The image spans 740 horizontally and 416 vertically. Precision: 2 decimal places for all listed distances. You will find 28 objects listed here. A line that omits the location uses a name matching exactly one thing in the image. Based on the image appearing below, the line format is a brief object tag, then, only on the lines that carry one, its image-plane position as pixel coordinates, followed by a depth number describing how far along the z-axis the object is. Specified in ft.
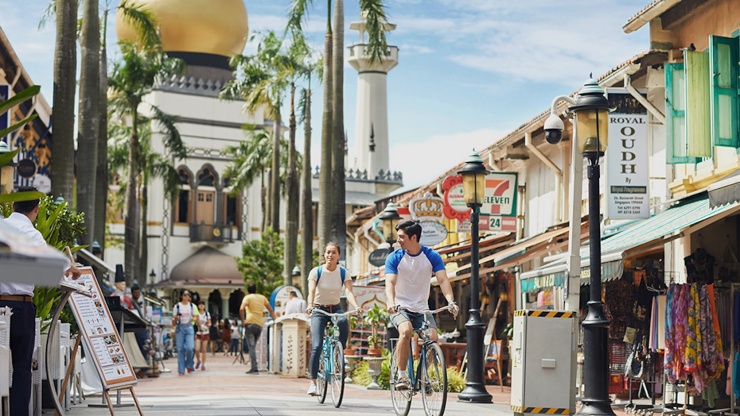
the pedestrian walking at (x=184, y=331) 78.89
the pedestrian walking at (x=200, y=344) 89.68
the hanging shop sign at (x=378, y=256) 79.97
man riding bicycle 37.24
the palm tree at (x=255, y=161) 169.68
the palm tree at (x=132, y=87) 141.08
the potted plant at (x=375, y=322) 67.46
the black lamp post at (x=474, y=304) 53.06
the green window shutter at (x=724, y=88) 50.62
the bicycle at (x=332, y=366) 43.83
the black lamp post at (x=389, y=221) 78.69
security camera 47.75
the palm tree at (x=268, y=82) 136.26
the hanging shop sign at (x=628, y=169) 56.65
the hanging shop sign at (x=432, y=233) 80.48
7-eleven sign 84.02
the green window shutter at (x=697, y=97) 53.06
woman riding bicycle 46.83
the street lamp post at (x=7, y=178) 92.48
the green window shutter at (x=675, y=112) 55.72
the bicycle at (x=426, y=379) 35.50
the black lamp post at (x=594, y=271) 40.50
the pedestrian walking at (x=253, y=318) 83.20
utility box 40.55
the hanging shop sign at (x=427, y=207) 86.07
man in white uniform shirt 29.12
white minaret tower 229.45
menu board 32.50
